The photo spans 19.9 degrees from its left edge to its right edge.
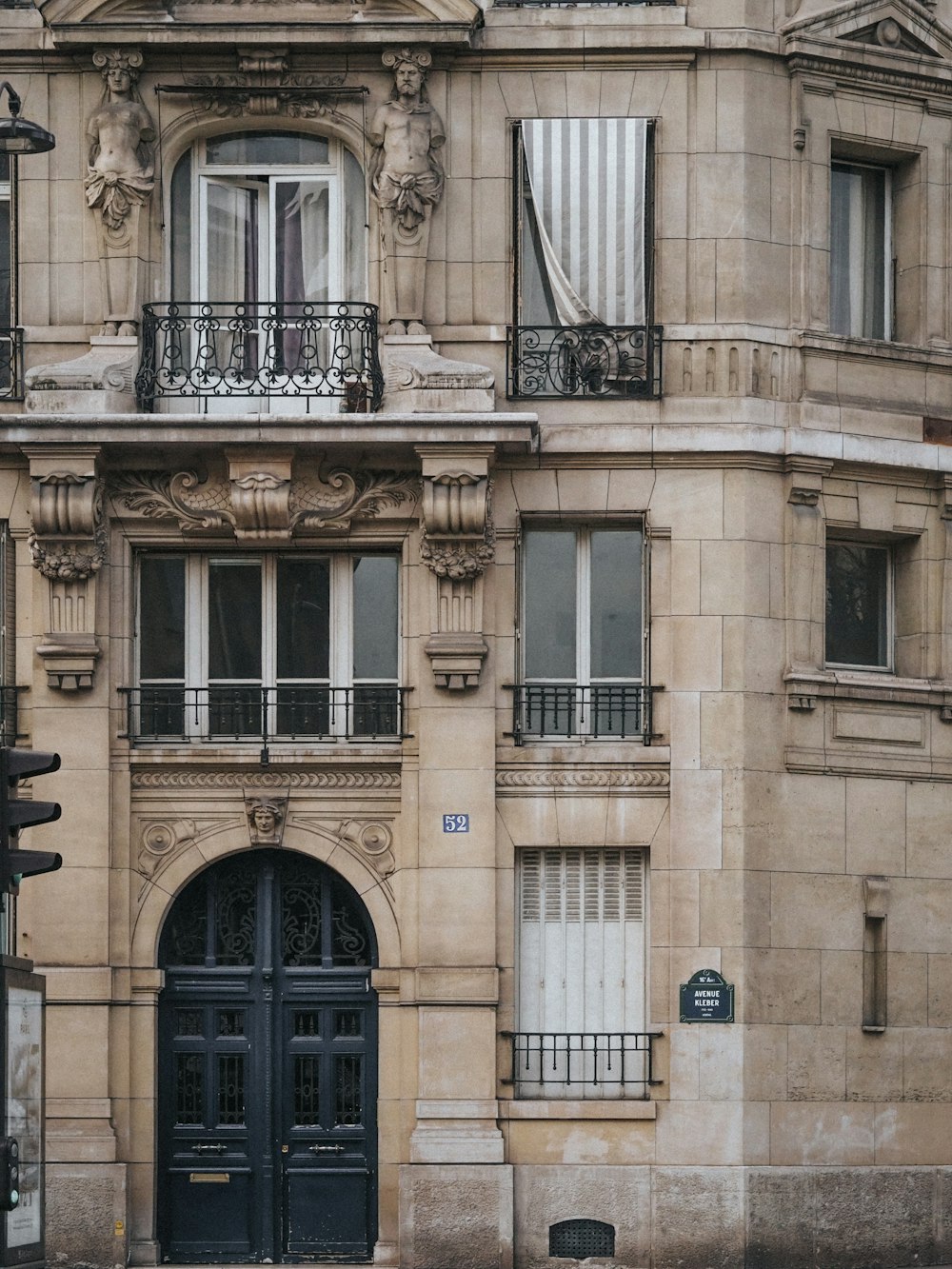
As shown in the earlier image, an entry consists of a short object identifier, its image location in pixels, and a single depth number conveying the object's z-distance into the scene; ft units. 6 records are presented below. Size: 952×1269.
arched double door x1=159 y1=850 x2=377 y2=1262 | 87.76
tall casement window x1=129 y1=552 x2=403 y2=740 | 88.94
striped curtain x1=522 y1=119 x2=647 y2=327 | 89.20
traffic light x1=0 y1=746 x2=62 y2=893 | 56.95
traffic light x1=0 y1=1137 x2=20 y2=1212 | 56.54
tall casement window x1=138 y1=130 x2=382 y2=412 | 89.04
